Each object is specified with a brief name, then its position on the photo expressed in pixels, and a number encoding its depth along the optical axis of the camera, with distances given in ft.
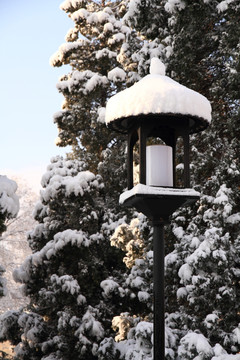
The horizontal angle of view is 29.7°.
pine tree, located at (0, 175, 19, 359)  18.85
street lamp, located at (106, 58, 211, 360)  10.21
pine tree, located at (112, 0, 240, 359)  21.74
